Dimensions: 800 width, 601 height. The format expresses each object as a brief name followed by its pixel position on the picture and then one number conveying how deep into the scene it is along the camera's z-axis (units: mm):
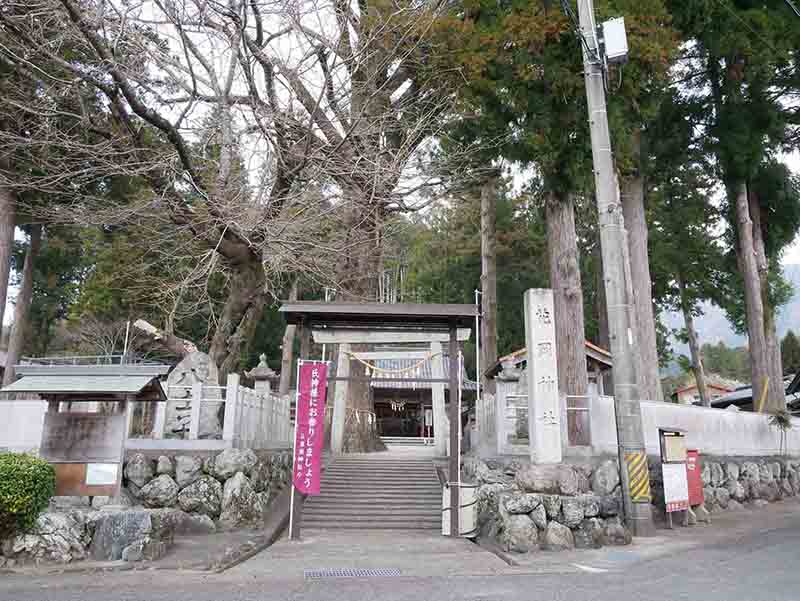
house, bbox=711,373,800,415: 24062
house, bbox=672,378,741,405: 39225
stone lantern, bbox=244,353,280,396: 16125
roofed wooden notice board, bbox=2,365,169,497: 7684
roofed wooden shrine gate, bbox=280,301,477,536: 8766
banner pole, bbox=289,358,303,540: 8625
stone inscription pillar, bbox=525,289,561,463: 8938
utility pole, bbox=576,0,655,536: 8281
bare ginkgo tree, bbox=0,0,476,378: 9406
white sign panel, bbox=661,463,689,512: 9133
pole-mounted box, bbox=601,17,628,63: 8836
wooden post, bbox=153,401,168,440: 9930
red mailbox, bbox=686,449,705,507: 9859
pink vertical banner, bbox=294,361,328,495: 8469
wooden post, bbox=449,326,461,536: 8773
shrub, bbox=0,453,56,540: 6246
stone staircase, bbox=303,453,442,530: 10344
